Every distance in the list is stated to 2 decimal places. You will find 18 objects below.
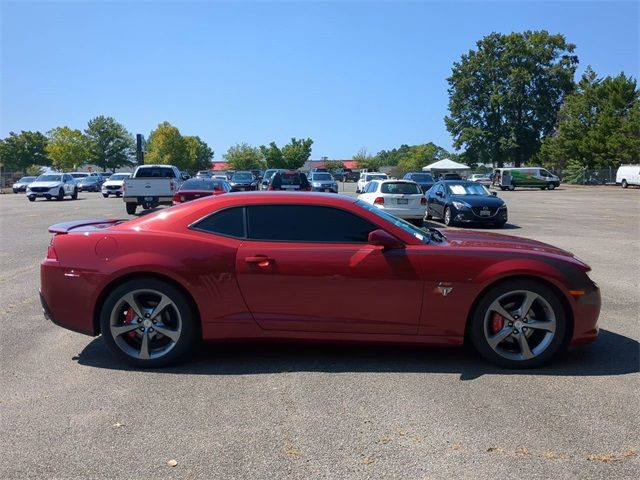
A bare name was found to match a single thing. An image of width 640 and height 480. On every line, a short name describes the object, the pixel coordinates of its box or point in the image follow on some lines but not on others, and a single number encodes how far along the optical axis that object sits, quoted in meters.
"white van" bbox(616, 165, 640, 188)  49.64
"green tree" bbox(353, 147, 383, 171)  124.11
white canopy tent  73.04
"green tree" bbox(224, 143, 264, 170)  114.38
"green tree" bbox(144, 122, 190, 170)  92.75
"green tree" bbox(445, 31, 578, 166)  71.94
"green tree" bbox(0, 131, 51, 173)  100.56
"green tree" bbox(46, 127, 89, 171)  88.31
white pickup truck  20.08
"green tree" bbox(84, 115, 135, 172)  103.25
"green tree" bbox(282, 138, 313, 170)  103.06
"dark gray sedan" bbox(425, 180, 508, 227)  17.27
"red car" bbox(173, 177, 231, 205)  17.00
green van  52.72
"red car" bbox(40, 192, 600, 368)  4.77
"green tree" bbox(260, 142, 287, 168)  102.56
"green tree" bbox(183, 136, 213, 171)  98.94
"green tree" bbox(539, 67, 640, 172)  55.06
